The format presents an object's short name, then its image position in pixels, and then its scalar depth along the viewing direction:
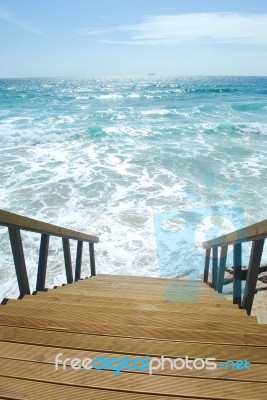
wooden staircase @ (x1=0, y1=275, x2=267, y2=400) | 1.43
